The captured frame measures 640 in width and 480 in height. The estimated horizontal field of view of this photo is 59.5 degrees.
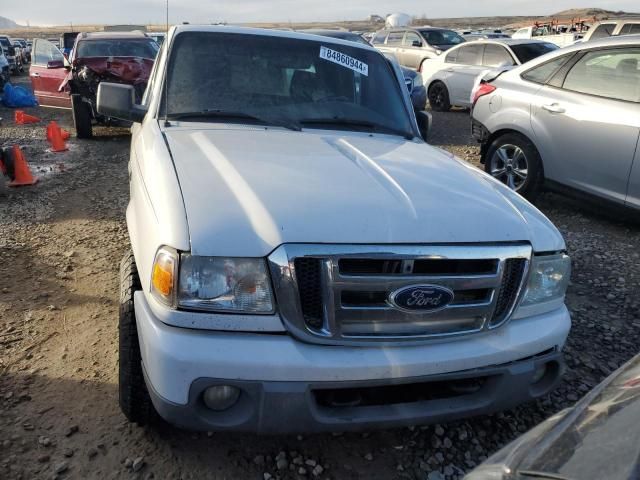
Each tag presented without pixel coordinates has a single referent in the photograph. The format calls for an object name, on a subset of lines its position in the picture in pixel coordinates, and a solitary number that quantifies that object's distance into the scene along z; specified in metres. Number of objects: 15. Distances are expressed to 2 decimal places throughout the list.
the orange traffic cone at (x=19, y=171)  6.50
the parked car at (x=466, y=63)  11.33
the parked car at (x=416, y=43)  14.33
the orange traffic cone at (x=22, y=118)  11.13
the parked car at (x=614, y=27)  11.90
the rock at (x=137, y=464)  2.27
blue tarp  13.67
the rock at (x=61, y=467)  2.26
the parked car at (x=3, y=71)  16.17
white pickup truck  1.91
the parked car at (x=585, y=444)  1.09
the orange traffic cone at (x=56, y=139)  8.66
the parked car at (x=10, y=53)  22.34
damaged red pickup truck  9.50
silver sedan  5.04
